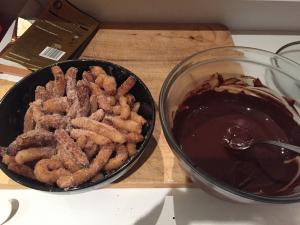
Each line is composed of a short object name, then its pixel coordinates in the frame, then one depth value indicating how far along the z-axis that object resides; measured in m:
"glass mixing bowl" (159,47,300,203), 0.55
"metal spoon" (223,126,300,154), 0.51
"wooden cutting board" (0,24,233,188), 0.71
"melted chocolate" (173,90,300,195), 0.49
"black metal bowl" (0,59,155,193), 0.54
